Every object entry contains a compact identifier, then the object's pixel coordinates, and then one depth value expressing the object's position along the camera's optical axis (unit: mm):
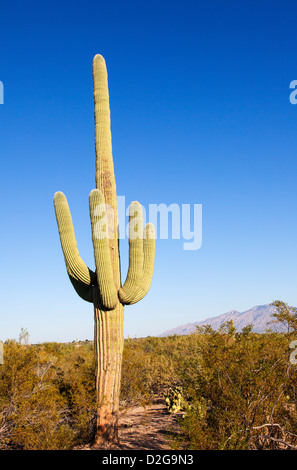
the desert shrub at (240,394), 5199
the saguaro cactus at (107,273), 7094
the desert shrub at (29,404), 6117
